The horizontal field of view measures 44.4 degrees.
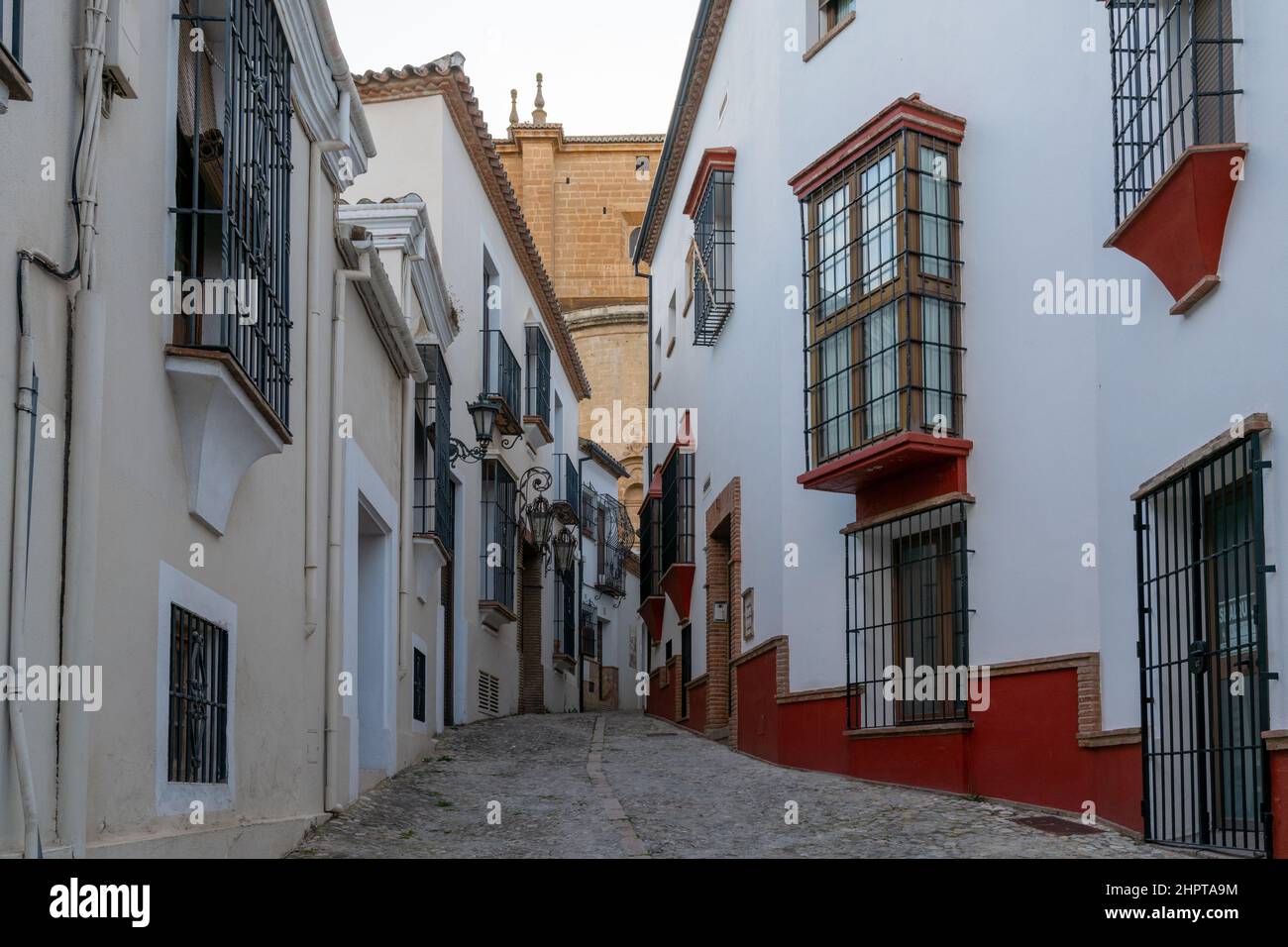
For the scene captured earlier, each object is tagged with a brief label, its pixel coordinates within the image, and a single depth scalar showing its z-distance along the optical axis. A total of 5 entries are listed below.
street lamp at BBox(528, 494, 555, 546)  20.78
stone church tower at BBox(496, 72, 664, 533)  34.72
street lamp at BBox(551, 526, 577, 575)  22.26
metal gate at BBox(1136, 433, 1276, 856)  7.27
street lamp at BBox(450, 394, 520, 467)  14.39
